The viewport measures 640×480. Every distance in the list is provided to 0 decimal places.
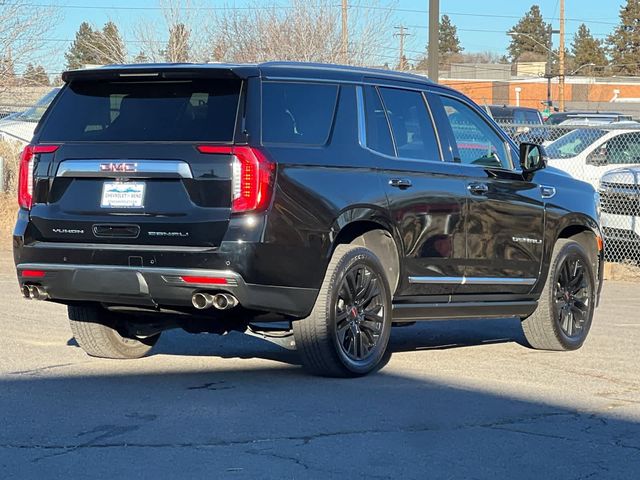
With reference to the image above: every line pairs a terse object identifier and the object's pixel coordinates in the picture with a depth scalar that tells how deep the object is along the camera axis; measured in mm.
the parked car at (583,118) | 33125
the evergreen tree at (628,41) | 111375
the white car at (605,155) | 20391
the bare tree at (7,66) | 21969
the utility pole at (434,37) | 18859
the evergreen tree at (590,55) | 117812
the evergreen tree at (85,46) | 31281
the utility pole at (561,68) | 57031
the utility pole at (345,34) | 30328
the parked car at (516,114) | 36312
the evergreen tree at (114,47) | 30469
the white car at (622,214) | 16266
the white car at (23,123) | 21656
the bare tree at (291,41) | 30625
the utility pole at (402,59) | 34884
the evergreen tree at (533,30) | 132500
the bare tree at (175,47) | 29688
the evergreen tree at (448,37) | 141750
